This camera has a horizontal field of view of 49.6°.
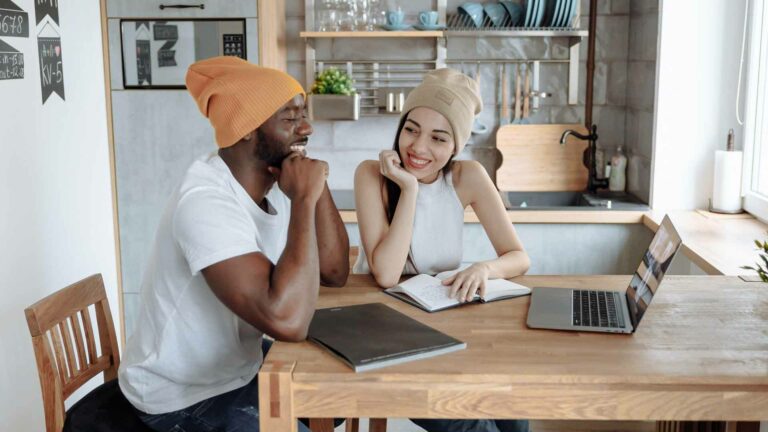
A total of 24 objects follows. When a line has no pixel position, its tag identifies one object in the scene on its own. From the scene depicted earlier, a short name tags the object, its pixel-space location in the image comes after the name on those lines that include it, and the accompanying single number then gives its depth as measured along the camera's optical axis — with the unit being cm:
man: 164
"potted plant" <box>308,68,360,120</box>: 365
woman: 232
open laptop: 171
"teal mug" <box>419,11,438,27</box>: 374
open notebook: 191
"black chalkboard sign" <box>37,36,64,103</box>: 294
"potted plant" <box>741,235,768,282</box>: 162
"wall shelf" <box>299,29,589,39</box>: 363
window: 318
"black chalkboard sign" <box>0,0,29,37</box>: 265
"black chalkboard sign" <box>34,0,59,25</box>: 291
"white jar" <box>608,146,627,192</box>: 383
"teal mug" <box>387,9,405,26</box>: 374
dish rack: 382
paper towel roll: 327
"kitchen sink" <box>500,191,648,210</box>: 357
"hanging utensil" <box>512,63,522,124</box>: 393
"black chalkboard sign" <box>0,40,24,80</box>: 263
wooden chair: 179
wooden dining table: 147
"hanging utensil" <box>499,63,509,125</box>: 395
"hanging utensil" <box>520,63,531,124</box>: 394
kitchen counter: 338
